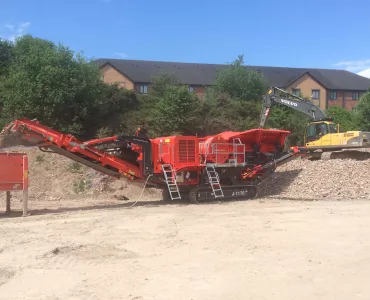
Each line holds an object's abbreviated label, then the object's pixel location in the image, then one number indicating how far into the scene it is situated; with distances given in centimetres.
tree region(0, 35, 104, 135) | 2530
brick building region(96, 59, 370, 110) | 5419
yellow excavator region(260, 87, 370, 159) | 2055
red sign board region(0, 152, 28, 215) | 1160
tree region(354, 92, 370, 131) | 4094
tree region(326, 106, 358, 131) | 4194
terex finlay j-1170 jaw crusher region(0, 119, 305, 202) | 1330
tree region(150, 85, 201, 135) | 2883
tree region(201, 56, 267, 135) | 3250
